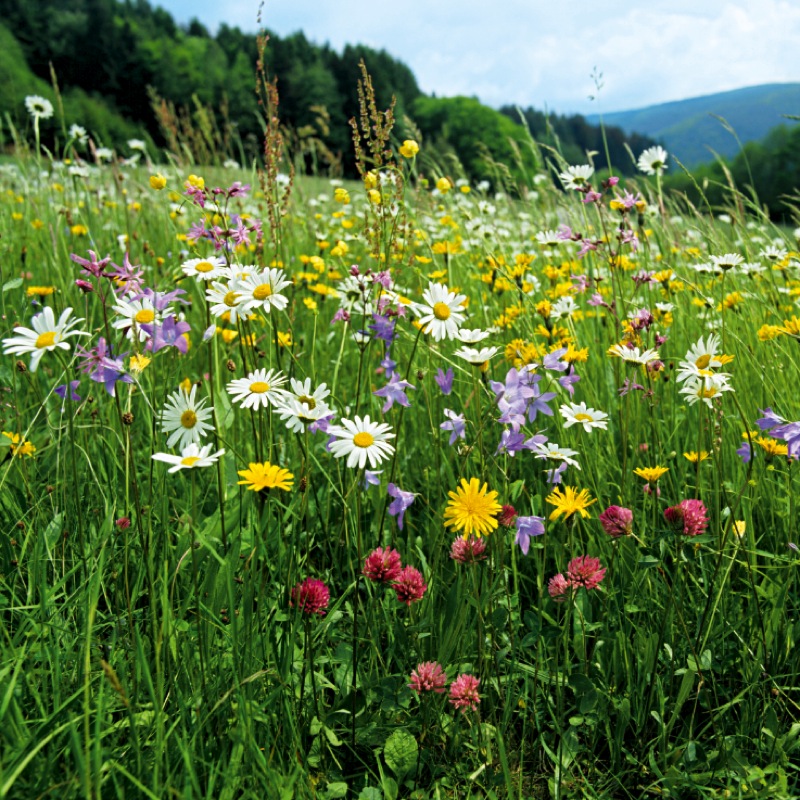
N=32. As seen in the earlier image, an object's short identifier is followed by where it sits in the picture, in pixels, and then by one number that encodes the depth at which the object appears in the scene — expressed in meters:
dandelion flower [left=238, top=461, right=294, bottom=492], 0.93
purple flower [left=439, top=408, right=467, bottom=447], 1.18
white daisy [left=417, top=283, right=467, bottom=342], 1.24
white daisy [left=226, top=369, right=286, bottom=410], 1.06
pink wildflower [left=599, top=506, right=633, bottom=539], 1.11
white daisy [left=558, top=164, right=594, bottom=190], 1.99
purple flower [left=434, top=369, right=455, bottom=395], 1.26
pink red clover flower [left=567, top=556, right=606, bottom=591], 1.09
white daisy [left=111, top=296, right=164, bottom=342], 1.13
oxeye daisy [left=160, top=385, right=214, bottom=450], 1.06
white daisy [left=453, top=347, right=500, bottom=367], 1.12
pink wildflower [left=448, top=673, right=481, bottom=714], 1.01
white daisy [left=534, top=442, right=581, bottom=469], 1.10
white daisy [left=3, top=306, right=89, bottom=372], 1.01
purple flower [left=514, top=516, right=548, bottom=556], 1.09
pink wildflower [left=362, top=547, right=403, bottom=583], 1.06
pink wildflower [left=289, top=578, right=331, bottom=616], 1.06
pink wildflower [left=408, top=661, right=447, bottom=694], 1.03
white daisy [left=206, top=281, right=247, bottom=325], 1.14
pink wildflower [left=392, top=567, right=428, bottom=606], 1.10
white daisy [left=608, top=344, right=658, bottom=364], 1.32
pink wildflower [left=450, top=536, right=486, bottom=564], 1.03
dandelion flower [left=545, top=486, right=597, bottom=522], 1.04
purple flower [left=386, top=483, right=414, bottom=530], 1.17
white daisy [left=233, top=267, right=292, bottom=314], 1.15
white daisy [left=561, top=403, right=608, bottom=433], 1.21
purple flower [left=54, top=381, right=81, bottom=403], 1.16
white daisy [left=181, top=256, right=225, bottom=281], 1.28
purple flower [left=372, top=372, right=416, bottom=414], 1.23
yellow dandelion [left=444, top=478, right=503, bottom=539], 0.96
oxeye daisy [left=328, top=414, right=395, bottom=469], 1.03
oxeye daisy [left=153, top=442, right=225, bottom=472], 0.88
